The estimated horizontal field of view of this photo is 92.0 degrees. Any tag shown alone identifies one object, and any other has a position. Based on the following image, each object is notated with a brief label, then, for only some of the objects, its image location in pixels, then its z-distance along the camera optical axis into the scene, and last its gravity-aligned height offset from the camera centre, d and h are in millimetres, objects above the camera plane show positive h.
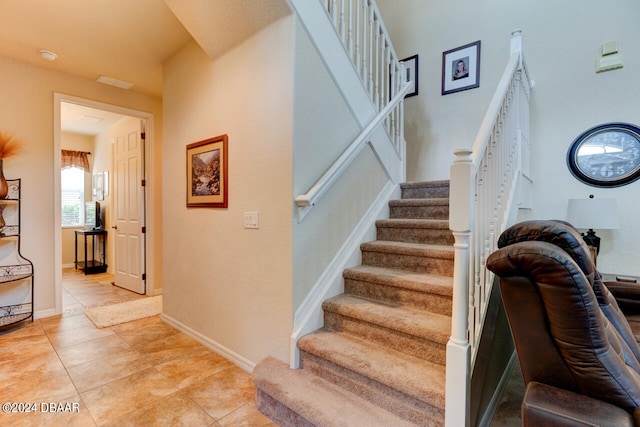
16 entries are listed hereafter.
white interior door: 4207 +21
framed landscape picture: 2420 +298
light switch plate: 2137 -79
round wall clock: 2455 +461
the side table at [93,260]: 5605 -995
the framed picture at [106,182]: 5690 +482
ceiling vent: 3592 +1512
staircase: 1485 -805
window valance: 6043 +967
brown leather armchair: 941 -448
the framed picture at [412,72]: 3639 +1633
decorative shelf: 3138 -586
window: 6195 +220
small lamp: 2279 -31
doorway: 3416 +250
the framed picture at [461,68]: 3221 +1519
